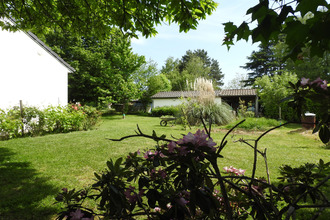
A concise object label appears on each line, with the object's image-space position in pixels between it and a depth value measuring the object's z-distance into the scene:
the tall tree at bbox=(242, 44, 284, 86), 36.41
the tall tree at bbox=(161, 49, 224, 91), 37.68
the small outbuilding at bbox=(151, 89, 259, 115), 20.63
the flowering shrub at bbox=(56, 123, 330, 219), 0.69
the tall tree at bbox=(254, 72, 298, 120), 14.09
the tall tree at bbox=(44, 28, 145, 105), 20.42
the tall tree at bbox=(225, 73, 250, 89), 38.77
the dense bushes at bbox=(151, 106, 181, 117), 21.19
